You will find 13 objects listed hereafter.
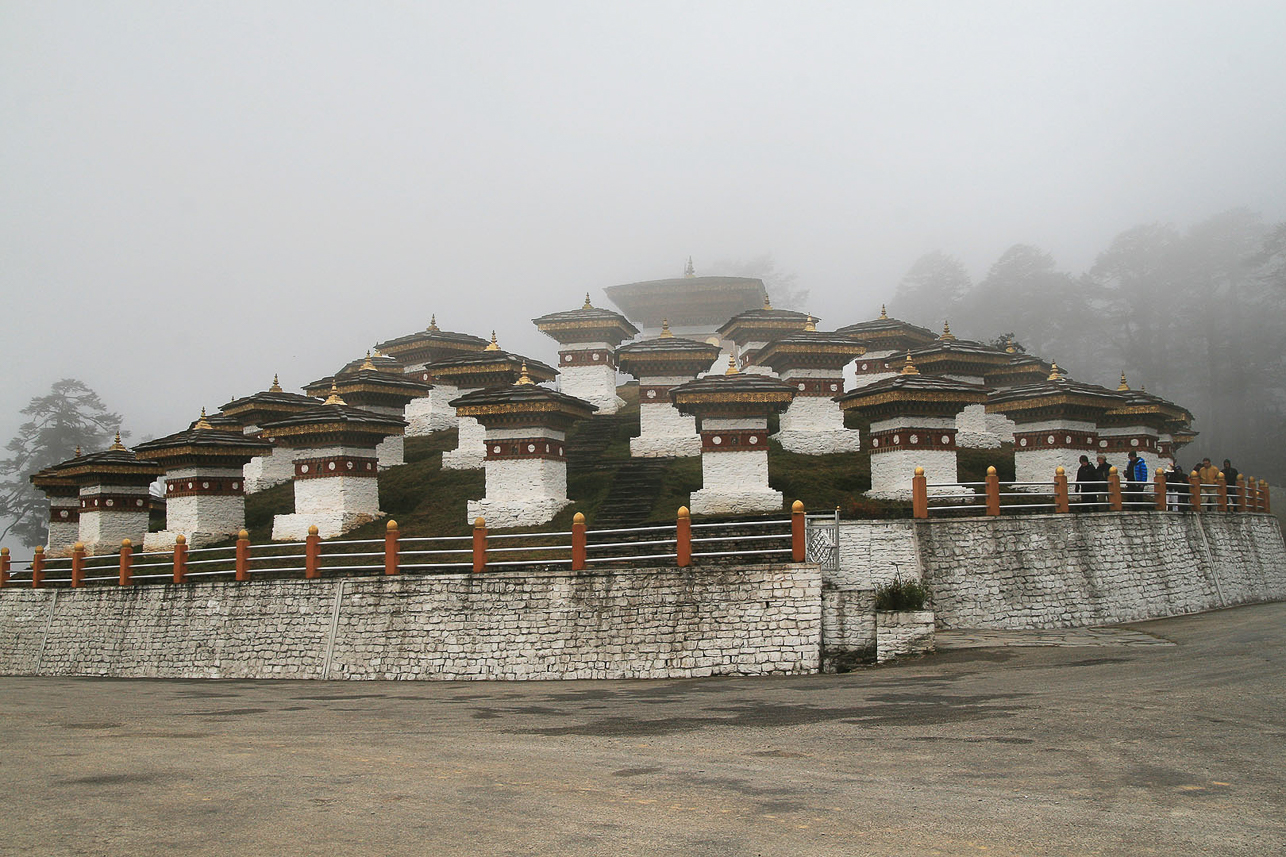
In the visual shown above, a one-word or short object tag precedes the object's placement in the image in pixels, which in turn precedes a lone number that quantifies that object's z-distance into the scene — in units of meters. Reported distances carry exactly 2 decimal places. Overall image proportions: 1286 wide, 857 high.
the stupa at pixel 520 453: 24.33
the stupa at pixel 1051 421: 25.59
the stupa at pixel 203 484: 27.34
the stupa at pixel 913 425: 23.39
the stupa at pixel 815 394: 29.92
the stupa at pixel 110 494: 29.16
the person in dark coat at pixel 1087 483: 21.53
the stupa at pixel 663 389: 29.55
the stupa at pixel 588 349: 35.44
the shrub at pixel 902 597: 17.00
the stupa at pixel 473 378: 29.95
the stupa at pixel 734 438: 23.22
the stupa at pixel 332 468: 25.83
